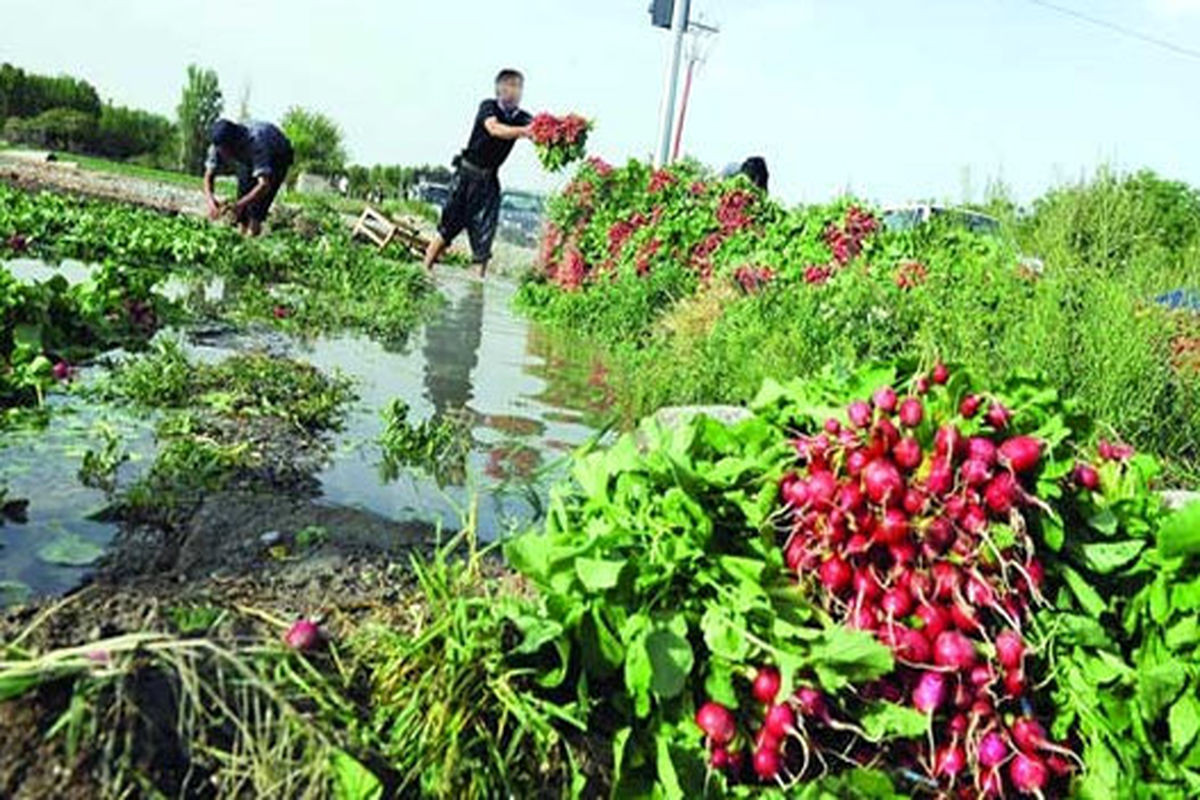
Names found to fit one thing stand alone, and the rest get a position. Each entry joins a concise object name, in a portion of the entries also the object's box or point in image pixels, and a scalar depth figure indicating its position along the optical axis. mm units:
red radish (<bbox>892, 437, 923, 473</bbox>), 1942
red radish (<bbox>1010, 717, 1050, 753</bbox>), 1847
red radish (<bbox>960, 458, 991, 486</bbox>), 1904
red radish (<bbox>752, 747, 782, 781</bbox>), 1722
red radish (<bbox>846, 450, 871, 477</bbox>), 1951
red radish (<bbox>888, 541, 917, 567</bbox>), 1886
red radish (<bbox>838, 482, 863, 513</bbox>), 1892
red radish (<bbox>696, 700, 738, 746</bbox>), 1719
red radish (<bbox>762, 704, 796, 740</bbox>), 1709
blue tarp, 5602
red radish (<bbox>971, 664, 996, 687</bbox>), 1814
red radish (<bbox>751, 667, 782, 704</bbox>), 1745
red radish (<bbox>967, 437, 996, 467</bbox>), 1936
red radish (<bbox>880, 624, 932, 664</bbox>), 1813
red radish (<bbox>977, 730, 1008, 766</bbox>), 1816
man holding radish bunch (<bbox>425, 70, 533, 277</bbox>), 11117
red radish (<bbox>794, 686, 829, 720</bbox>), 1729
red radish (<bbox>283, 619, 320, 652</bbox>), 1725
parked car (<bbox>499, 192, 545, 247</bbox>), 26484
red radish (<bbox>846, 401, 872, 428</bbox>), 2012
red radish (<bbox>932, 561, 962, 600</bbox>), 1855
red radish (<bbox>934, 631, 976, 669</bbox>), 1787
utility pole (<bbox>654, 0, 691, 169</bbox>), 16250
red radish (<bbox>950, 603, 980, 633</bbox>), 1824
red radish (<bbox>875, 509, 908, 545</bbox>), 1862
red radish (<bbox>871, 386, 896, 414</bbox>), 2023
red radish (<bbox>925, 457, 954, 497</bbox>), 1907
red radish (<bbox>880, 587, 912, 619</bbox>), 1848
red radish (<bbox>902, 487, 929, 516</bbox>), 1891
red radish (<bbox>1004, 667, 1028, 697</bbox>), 1820
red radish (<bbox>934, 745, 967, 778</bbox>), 1826
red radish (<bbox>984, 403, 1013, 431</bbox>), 2043
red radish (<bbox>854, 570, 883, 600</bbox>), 1874
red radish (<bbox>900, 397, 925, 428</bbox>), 1970
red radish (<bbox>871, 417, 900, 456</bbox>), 1959
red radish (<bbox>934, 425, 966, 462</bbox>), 1921
